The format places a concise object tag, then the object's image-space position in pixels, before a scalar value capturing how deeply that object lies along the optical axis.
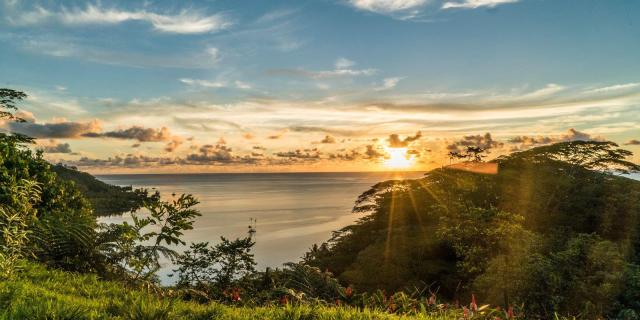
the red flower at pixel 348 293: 7.80
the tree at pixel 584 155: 30.91
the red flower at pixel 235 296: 7.44
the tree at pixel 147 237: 7.89
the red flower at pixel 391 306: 6.92
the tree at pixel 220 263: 10.02
